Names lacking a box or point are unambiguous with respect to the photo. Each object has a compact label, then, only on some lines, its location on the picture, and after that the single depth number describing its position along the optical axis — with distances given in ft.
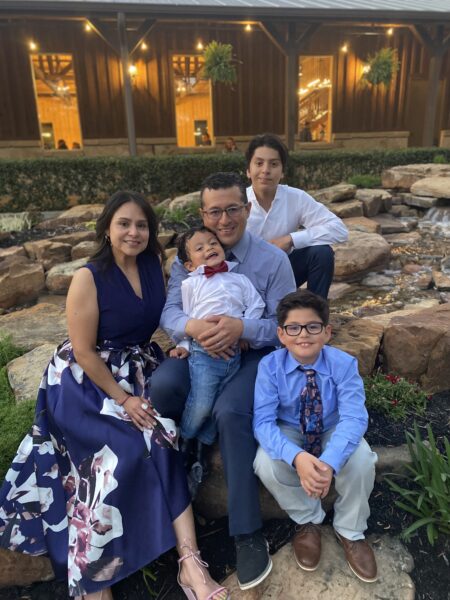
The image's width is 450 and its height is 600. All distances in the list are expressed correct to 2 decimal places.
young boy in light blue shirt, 5.92
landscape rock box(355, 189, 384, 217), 24.27
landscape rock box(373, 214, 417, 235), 22.94
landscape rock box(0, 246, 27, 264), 18.26
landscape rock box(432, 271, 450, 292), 15.97
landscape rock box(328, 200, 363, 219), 23.04
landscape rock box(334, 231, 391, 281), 16.87
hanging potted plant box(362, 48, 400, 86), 38.52
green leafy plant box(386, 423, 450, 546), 6.32
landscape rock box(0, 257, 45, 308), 16.47
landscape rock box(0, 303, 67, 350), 12.51
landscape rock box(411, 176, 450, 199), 24.76
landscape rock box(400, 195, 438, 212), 25.07
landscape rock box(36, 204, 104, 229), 22.77
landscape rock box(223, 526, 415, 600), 5.84
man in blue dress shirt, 5.94
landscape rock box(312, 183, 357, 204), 24.70
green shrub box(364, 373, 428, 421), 8.35
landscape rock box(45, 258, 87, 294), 17.08
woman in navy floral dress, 6.04
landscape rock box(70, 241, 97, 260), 18.94
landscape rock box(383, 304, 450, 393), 8.84
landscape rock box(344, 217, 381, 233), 20.79
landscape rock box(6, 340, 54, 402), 9.41
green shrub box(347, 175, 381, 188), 28.96
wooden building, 34.50
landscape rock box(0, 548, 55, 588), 6.62
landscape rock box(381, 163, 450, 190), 27.81
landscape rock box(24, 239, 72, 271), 18.54
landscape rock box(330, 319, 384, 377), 8.93
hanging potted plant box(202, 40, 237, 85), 34.94
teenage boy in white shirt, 9.21
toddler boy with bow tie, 6.87
